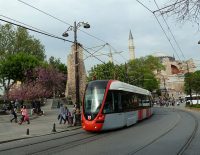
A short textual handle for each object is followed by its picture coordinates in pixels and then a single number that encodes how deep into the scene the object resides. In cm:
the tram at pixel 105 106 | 952
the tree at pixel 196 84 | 3226
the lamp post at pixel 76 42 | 1268
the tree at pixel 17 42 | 3540
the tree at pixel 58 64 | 4505
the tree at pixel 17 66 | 3106
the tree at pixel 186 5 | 400
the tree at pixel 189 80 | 3288
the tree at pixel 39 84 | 2368
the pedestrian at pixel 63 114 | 1309
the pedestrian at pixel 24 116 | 1352
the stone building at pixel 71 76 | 3756
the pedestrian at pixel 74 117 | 1248
